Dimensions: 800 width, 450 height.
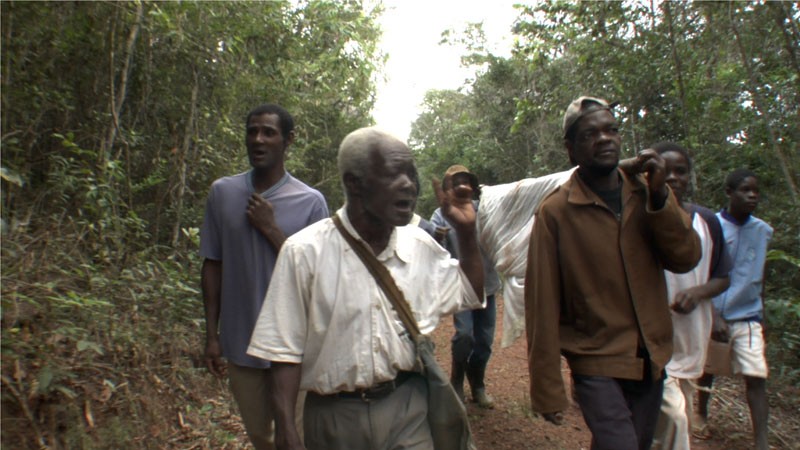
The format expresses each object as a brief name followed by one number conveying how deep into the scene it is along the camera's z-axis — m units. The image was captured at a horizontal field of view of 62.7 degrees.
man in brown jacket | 2.74
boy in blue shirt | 4.38
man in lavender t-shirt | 3.23
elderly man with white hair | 2.22
